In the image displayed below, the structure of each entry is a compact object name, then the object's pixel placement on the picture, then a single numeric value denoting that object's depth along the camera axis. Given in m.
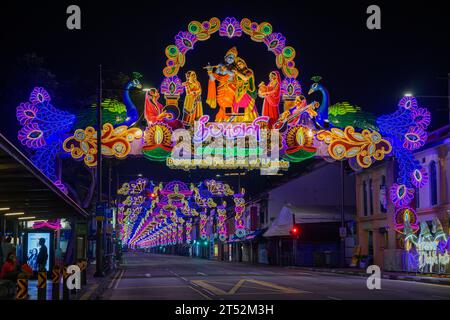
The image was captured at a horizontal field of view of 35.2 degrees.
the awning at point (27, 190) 16.41
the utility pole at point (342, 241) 49.22
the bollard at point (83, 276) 27.82
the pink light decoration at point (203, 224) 102.79
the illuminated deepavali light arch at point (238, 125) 35.31
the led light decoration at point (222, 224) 86.28
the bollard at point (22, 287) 16.73
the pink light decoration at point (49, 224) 41.66
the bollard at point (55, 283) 18.88
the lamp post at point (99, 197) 33.91
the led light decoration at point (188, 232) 119.56
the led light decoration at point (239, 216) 72.44
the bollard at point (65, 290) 19.66
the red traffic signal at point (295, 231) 55.41
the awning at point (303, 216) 60.47
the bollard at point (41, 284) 17.20
